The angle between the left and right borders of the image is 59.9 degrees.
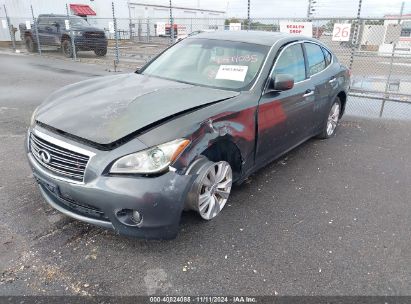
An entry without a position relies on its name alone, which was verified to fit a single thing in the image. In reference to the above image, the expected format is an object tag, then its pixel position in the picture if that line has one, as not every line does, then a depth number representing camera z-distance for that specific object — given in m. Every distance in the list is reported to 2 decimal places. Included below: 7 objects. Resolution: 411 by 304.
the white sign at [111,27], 14.16
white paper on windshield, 3.70
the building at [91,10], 23.70
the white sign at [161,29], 12.59
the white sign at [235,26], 10.84
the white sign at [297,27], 9.45
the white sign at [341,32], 9.04
